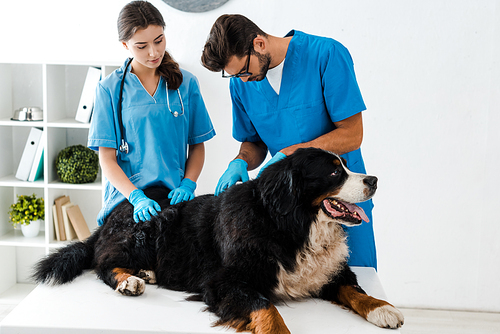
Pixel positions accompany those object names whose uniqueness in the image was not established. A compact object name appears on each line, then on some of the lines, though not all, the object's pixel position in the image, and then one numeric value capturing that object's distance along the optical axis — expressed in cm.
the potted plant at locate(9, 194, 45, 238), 324
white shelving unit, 311
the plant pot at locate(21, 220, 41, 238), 329
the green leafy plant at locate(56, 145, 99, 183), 310
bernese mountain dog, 128
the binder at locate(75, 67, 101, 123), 305
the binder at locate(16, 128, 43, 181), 316
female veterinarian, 175
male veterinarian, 159
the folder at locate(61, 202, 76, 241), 320
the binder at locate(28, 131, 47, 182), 316
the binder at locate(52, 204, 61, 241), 319
